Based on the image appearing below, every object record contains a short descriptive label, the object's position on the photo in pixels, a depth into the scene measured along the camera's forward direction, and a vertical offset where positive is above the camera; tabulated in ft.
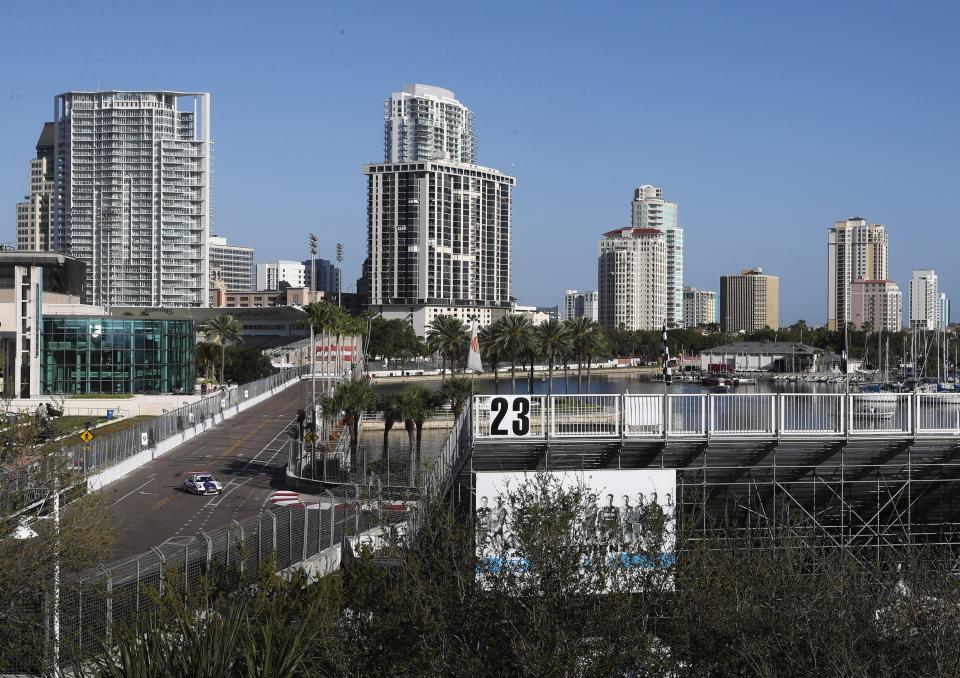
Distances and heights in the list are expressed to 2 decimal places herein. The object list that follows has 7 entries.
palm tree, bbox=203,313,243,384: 406.58 +0.03
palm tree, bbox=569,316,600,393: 382.22 -0.39
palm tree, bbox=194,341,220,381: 424.46 -9.60
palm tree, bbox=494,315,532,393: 350.84 -1.21
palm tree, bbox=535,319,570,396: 367.04 -2.08
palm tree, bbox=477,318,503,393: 351.23 -4.53
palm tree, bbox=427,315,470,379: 413.39 -1.91
